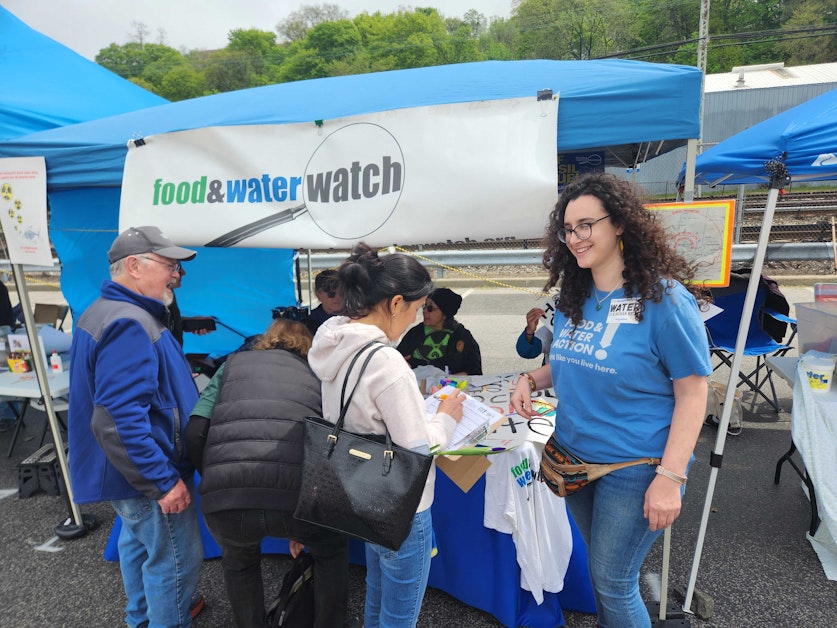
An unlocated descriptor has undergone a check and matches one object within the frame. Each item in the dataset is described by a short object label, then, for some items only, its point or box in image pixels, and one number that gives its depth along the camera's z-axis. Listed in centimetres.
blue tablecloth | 214
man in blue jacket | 175
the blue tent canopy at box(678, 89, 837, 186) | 219
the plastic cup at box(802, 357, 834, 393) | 258
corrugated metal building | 1797
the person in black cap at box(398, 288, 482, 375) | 334
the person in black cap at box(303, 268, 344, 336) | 364
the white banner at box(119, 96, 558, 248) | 210
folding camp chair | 424
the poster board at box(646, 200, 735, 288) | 198
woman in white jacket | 145
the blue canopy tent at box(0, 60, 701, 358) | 206
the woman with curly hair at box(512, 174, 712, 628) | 140
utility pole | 886
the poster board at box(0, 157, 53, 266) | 280
